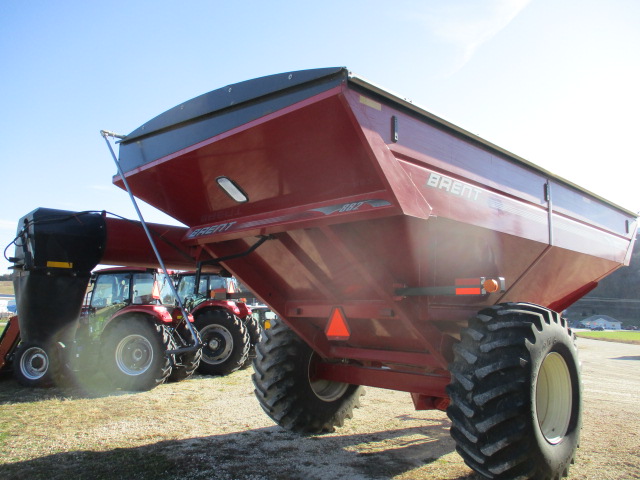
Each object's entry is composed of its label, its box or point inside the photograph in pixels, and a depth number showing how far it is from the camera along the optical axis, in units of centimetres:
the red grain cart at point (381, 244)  288
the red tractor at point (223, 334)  844
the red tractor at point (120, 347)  659
